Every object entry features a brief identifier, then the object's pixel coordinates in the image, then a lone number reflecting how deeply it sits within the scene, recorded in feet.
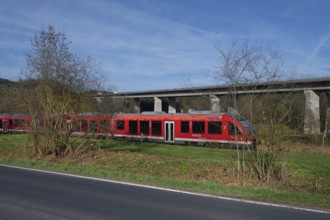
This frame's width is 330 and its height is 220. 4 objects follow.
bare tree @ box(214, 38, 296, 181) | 39.83
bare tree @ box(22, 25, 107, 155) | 62.80
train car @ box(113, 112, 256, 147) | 95.30
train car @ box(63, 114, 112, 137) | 65.10
